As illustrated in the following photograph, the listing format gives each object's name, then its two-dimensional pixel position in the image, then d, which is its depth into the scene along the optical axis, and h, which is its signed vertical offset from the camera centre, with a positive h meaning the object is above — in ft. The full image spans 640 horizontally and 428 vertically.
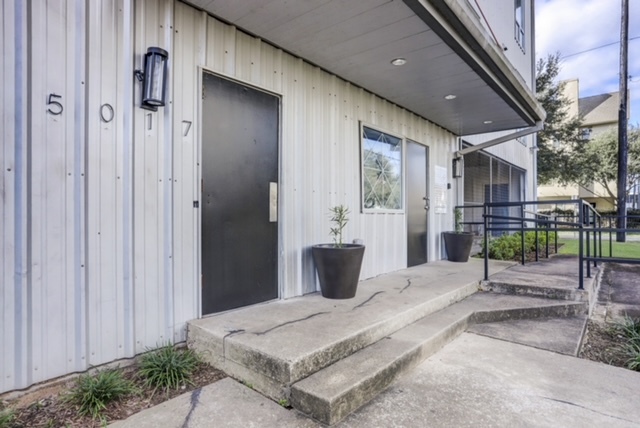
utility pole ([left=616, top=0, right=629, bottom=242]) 35.17 +10.23
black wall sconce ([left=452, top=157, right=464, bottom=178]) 20.61 +3.00
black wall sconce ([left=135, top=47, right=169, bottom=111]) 7.29 +3.01
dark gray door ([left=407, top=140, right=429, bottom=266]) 16.65 +0.68
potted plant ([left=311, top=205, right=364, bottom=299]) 10.20 -1.66
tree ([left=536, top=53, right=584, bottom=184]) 43.98 +11.40
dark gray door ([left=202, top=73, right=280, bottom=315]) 8.66 +0.55
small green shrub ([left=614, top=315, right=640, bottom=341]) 9.14 -3.23
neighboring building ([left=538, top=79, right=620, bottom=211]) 72.64 +20.53
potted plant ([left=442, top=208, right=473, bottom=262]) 18.04 -1.64
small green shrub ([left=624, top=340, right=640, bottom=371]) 7.86 -3.43
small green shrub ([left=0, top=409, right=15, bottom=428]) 5.09 -3.16
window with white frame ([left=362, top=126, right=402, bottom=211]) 14.10 +1.97
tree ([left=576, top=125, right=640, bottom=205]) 54.90 +9.81
